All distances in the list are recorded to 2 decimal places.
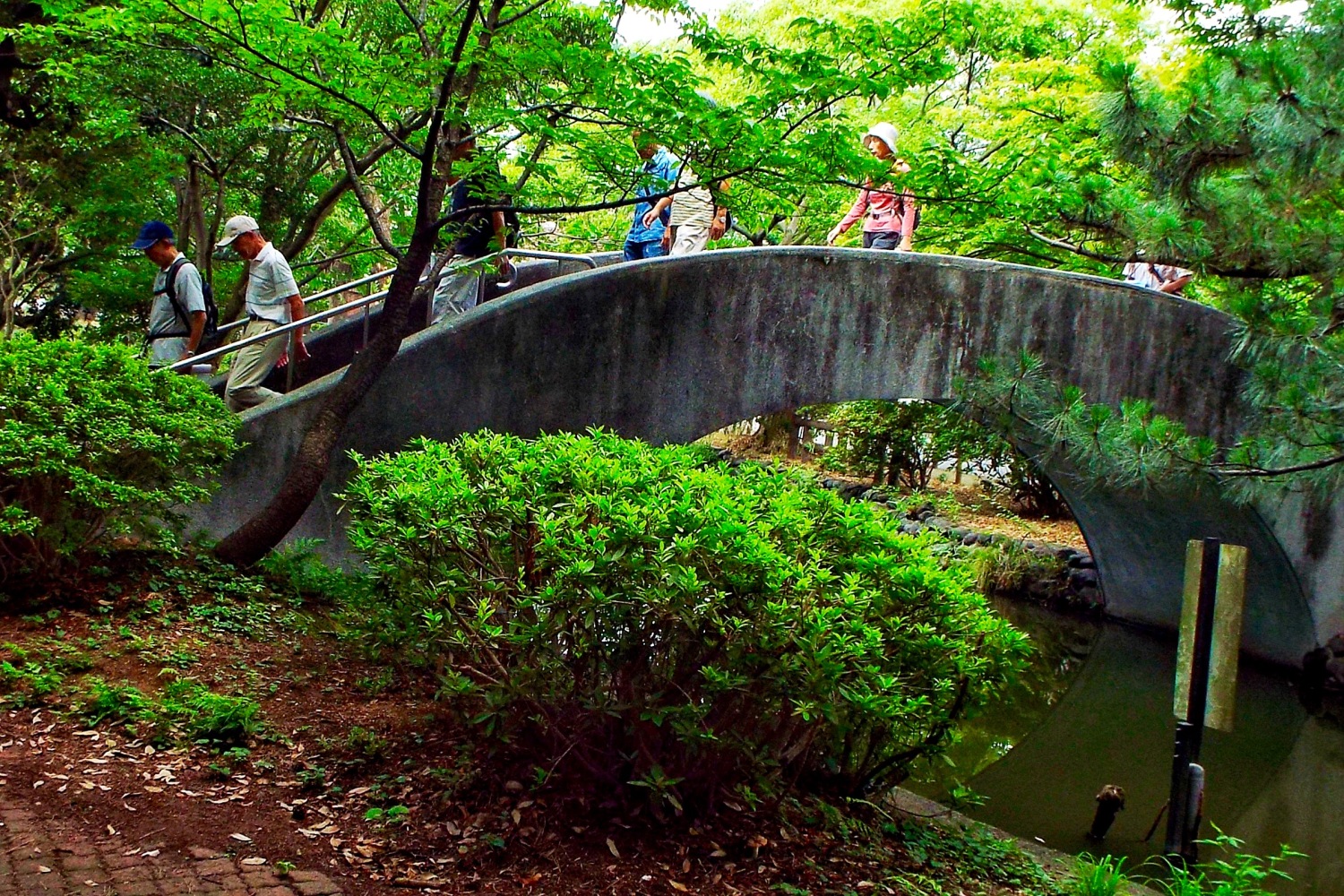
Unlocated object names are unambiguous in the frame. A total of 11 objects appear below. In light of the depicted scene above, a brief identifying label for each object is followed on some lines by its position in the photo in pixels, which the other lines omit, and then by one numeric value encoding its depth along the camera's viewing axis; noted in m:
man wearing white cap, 7.18
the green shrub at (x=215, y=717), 4.24
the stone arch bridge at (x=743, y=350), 7.72
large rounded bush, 3.59
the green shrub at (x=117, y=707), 4.26
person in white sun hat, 9.62
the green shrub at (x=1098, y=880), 4.19
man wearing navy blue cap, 7.43
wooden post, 5.42
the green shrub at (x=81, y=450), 5.00
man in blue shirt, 7.31
